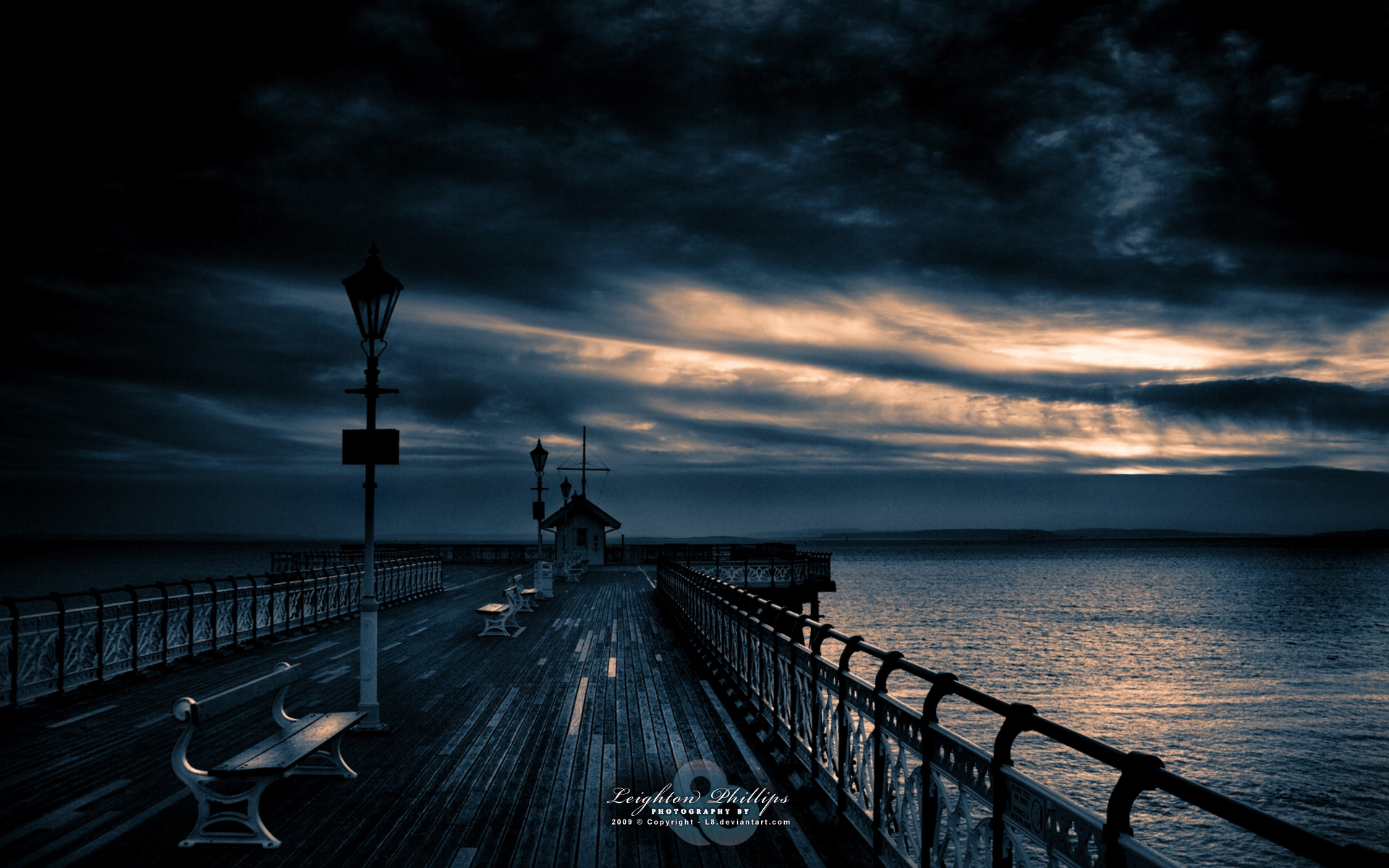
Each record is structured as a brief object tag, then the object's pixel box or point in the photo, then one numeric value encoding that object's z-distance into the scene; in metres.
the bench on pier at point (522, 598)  18.53
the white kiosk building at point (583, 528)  48.97
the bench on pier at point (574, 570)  37.59
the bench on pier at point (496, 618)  16.42
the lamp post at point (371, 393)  9.10
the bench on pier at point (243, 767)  5.29
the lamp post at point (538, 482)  25.69
